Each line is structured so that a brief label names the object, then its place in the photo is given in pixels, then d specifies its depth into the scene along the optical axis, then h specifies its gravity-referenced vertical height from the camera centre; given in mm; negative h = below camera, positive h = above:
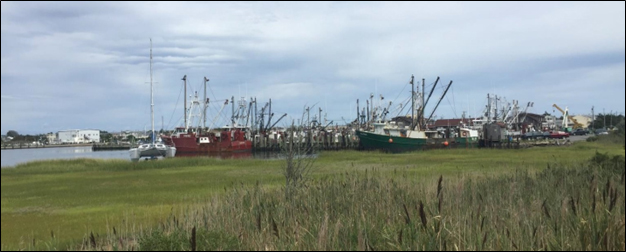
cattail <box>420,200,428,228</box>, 6666 -1081
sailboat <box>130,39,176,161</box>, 66750 -1815
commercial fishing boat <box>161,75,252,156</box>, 86562 -885
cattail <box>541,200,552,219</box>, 8159 -1296
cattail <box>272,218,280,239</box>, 7855 -1423
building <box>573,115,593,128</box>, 130700 +2981
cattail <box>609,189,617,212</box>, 7895 -1073
